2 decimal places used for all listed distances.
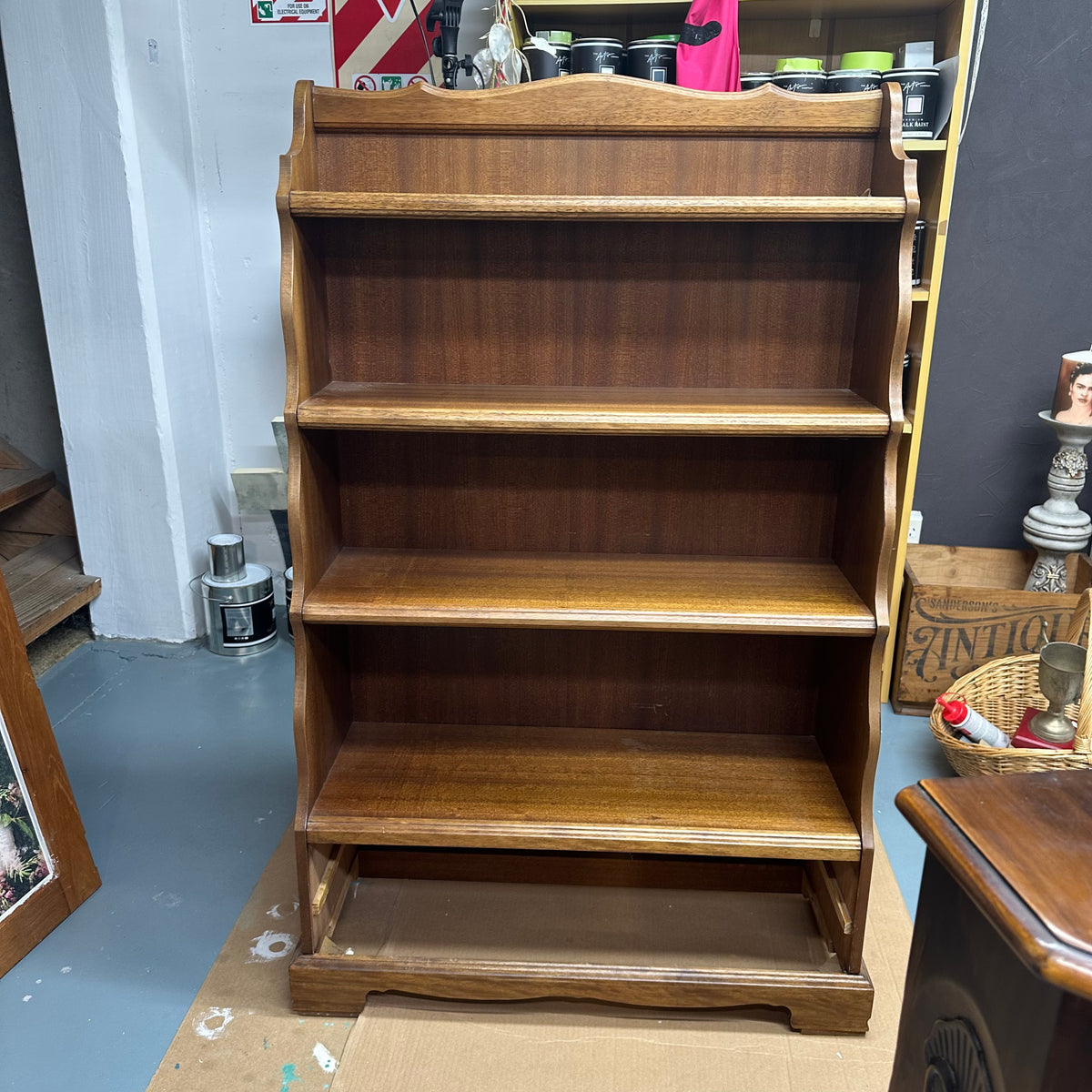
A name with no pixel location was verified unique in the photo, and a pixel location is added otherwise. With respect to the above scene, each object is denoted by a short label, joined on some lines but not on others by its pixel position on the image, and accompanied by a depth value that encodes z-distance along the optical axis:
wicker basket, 2.08
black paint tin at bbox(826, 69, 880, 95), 2.38
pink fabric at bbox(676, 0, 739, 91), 2.33
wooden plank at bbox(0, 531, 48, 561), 3.56
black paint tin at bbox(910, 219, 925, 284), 2.50
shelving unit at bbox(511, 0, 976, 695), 2.41
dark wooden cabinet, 0.75
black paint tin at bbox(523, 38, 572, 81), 2.39
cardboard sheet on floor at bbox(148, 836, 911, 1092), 1.64
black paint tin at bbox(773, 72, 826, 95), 2.36
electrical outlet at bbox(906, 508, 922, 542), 3.02
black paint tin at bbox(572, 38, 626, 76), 2.39
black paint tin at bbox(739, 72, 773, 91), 2.45
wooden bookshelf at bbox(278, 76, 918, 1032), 1.62
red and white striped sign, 2.90
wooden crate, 2.68
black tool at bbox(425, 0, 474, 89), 2.52
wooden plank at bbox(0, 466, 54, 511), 3.24
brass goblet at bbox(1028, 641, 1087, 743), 2.17
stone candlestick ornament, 2.71
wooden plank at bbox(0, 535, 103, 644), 2.99
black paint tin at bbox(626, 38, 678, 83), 2.40
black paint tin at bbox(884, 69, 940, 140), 2.37
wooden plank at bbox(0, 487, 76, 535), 3.53
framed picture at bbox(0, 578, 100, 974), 1.88
